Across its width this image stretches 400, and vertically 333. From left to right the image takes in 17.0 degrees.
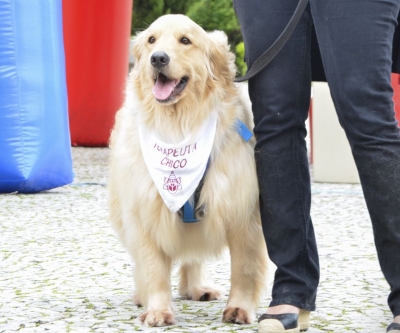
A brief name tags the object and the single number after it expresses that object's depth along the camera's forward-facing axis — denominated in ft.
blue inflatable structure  36.05
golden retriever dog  17.60
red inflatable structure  60.06
